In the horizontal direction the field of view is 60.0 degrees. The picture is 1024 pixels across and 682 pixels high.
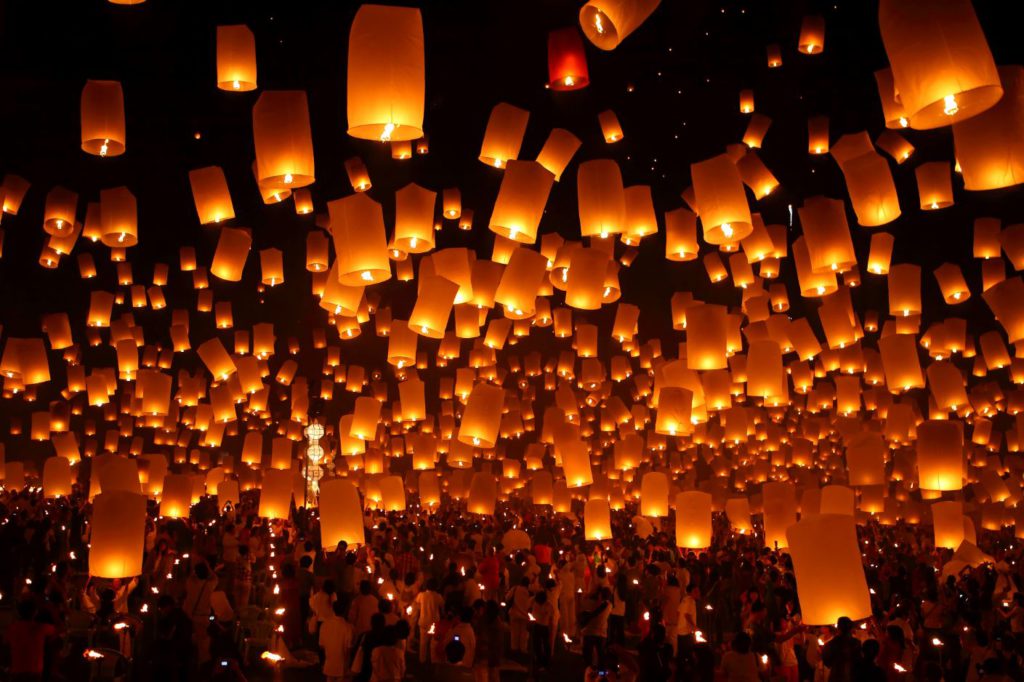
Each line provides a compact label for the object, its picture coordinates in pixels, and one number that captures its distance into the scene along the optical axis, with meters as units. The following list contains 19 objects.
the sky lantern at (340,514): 8.04
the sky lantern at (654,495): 11.10
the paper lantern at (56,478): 12.53
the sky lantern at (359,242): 5.52
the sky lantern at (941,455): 7.88
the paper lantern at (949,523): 11.35
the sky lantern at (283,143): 5.29
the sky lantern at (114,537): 6.09
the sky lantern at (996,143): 4.19
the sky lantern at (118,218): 7.86
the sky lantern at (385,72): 4.09
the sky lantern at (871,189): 6.25
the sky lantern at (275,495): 11.66
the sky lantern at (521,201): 6.14
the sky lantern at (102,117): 6.52
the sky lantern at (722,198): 6.12
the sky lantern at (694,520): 9.47
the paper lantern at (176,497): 12.86
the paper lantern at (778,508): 10.53
